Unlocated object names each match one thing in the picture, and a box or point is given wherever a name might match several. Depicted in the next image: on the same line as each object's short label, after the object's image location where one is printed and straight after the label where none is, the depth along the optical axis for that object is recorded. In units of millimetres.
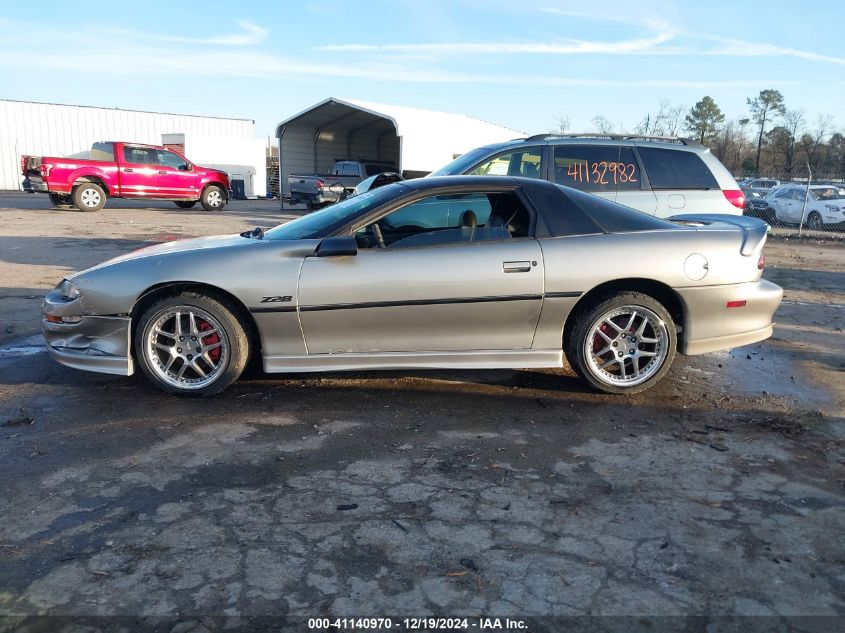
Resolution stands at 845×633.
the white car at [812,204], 19125
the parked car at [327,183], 21234
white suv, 6973
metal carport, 22625
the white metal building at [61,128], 30289
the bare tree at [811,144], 44072
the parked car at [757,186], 22609
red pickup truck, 17359
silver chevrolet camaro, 4117
